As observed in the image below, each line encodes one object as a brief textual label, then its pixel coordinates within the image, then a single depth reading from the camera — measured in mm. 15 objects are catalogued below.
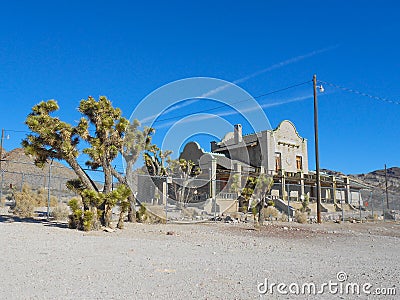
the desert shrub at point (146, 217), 17922
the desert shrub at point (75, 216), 13438
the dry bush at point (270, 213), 25281
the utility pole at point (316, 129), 23488
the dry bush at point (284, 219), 24153
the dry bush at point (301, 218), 22250
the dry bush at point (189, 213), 24022
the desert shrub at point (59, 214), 17062
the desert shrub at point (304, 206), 31778
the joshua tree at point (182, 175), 30152
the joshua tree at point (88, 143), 13500
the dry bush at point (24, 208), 17359
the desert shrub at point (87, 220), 13125
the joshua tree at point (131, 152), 16812
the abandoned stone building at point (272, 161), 36344
